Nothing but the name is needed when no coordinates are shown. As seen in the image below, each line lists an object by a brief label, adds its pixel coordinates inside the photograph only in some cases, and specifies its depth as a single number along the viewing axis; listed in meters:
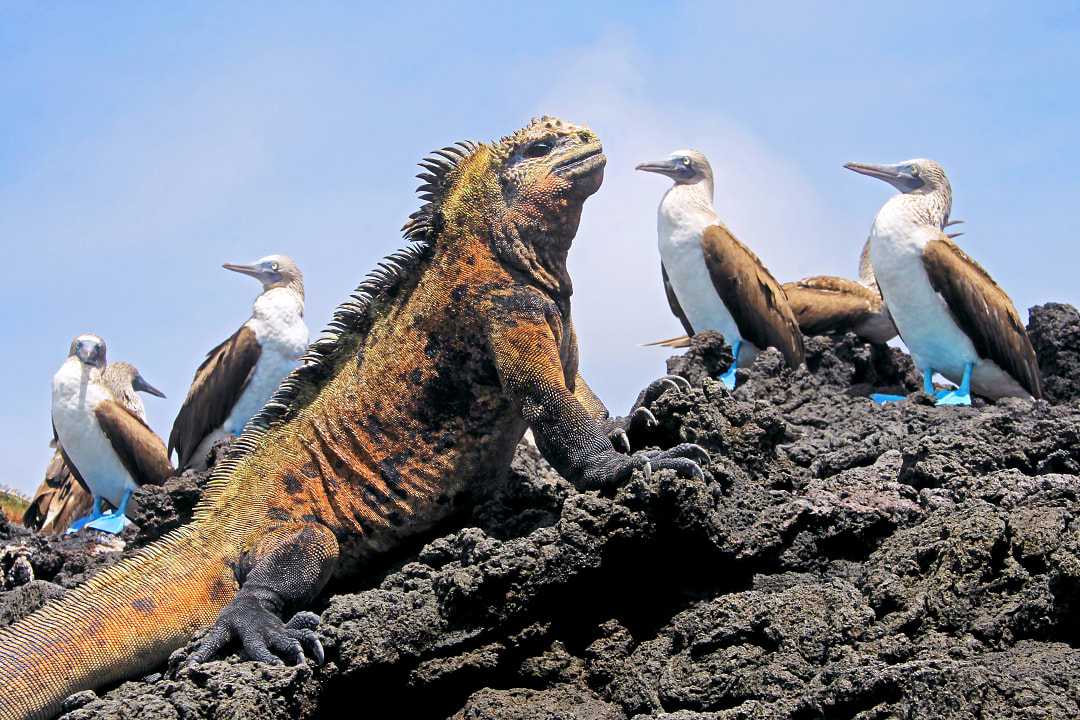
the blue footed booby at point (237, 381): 13.73
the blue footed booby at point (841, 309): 14.46
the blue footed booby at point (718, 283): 13.58
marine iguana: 6.23
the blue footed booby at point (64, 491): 15.62
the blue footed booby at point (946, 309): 12.22
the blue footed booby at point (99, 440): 14.34
